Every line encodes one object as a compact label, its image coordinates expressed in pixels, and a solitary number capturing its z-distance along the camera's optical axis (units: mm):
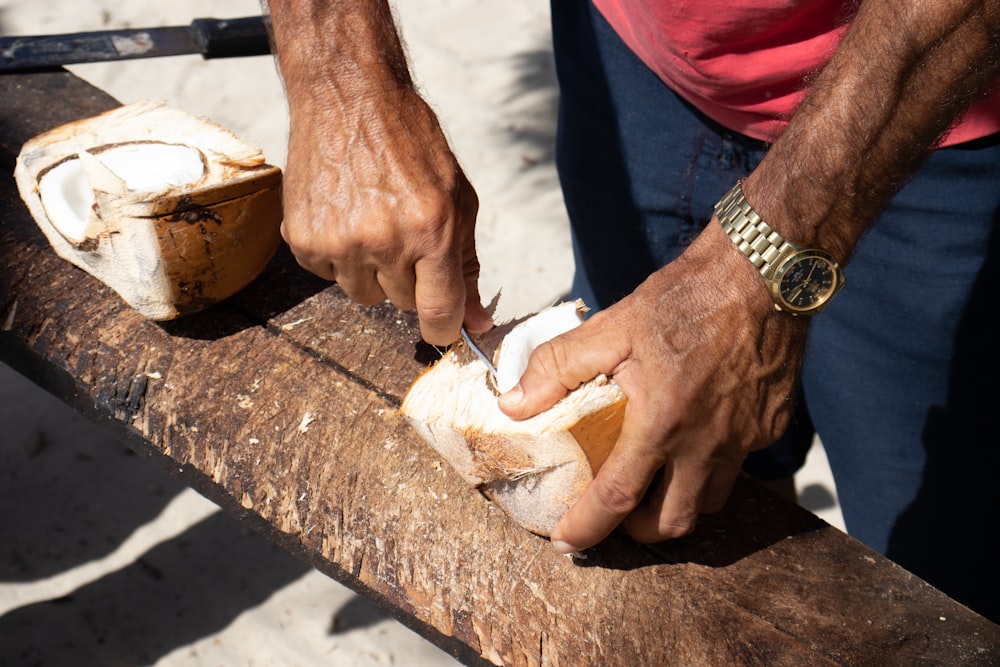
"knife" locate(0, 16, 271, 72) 2234
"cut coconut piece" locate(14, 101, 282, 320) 1582
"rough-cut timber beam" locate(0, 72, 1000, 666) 1353
